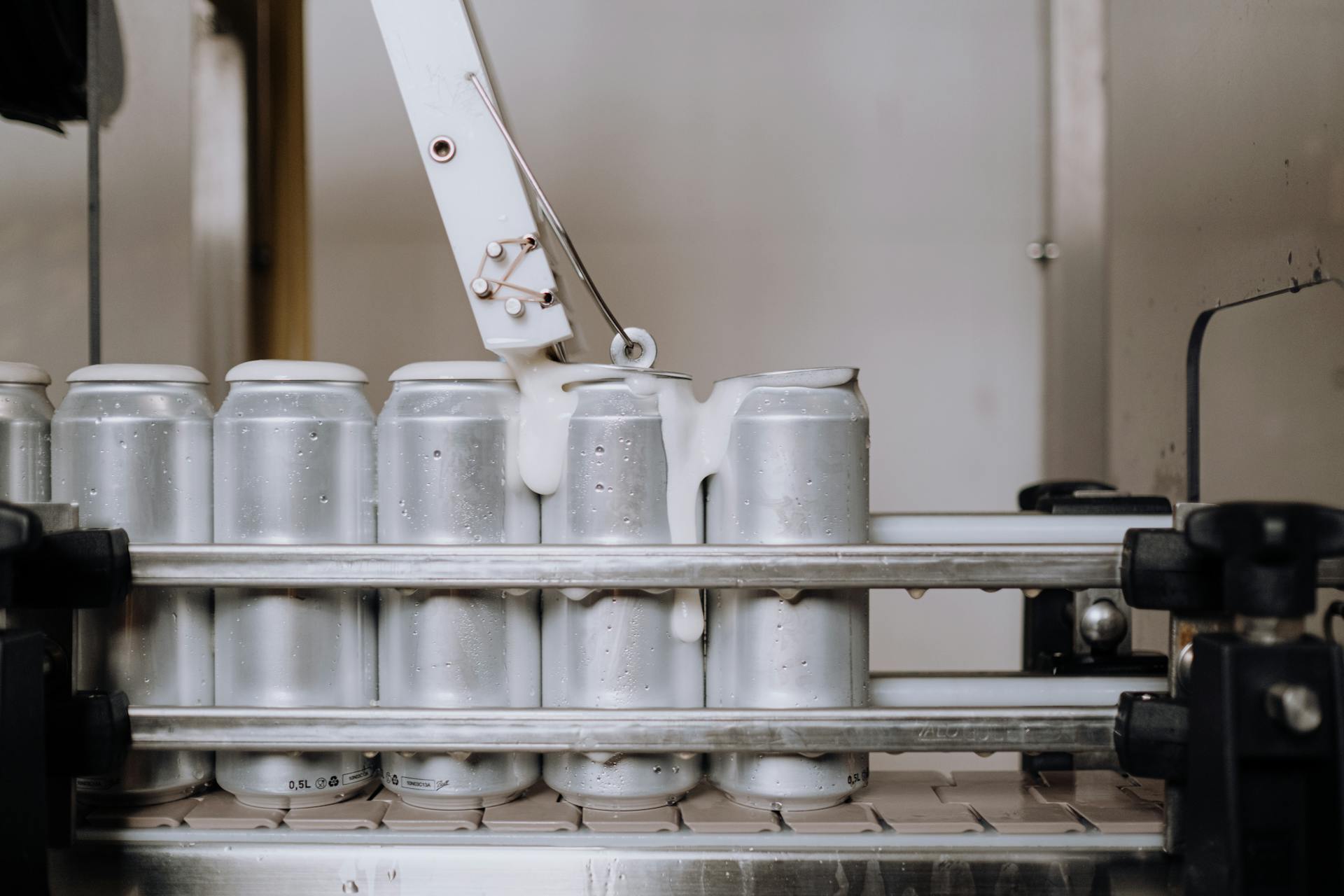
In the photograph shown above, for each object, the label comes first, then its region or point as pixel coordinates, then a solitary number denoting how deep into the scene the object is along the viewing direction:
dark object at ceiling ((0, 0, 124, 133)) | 0.95
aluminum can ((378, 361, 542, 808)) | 0.58
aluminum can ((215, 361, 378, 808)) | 0.58
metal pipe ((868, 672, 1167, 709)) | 0.61
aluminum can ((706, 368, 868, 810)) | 0.56
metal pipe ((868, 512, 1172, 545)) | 0.63
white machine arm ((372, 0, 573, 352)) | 0.59
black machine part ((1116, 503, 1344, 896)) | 0.43
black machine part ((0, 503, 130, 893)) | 0.47
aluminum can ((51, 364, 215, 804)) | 0.58
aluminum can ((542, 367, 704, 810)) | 0.58
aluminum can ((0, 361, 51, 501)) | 0.59
